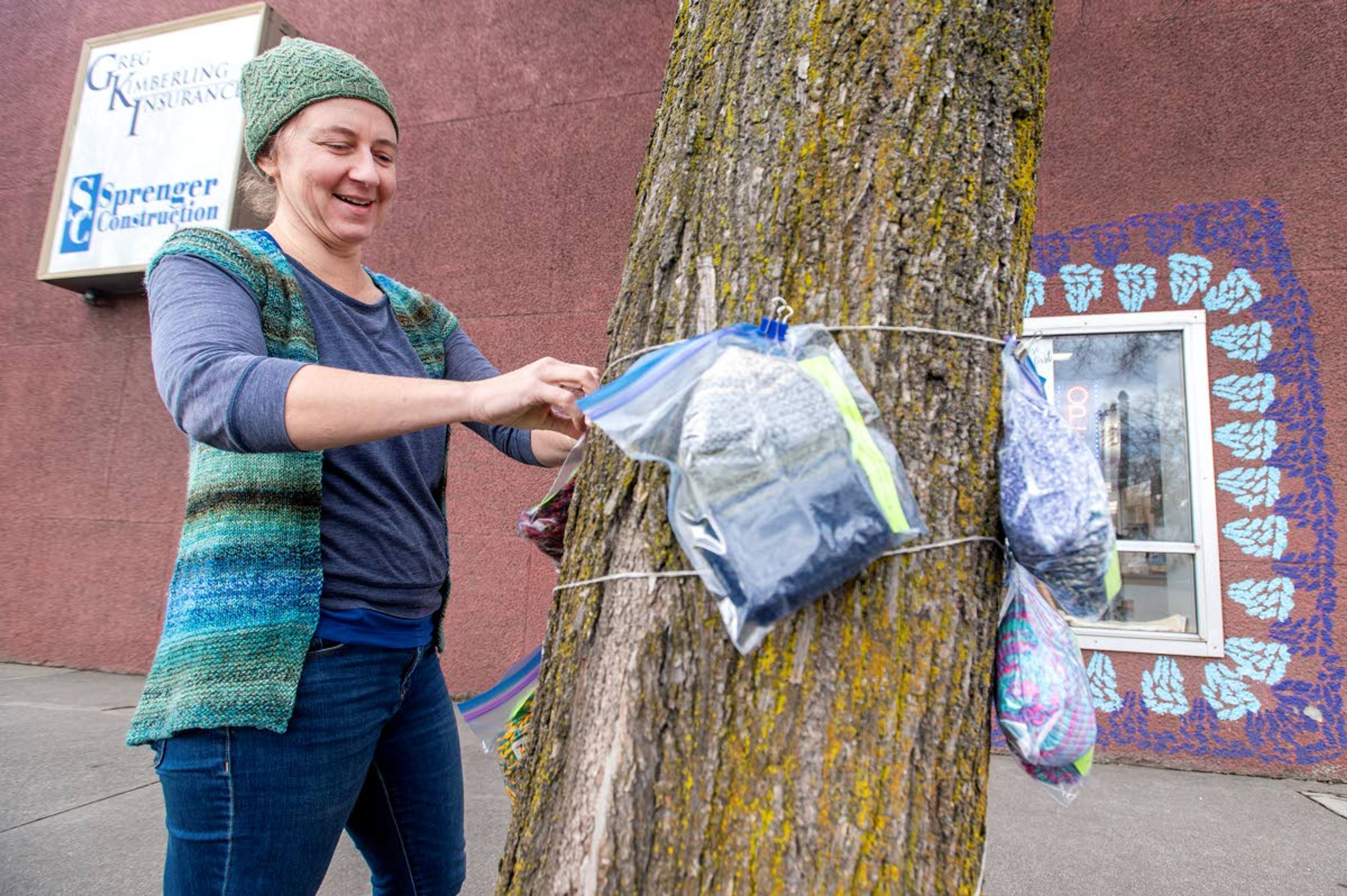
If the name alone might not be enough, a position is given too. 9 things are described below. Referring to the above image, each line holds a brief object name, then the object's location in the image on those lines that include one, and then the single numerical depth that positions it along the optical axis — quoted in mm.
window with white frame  3688
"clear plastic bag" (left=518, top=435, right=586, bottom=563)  1263
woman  996
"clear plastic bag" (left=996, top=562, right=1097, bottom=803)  994
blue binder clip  901
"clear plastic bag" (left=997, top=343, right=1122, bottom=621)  942
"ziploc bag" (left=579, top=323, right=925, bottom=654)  799
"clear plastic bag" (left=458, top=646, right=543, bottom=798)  1318
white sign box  5035
